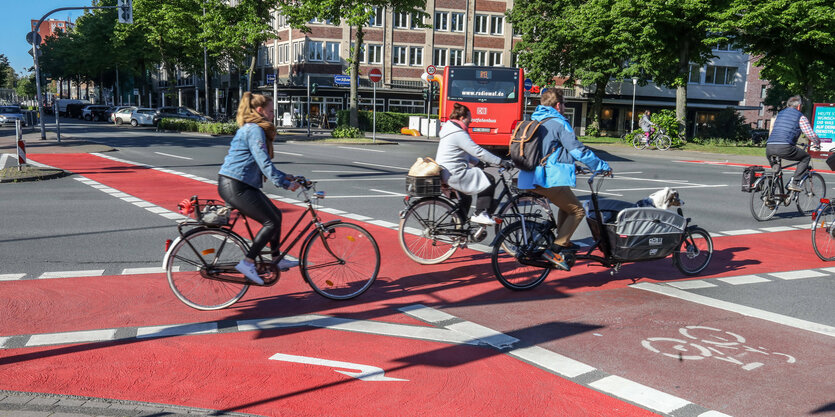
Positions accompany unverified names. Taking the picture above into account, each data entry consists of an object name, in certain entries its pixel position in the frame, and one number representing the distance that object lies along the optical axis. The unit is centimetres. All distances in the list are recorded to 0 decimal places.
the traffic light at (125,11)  2712
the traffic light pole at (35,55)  2745
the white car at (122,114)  5288
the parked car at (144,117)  4918
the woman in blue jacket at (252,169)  550
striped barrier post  1634
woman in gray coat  740
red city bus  2428
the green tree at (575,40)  3756
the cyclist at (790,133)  1117
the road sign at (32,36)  2736
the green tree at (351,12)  3192
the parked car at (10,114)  4762
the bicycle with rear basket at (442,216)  736
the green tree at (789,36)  3094
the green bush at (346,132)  3484
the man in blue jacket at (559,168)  648
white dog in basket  717
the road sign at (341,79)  5247
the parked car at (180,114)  4807
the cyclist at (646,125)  3266
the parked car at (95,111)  6316
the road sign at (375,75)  3018
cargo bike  665
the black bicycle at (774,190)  1160
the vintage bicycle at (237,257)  559
